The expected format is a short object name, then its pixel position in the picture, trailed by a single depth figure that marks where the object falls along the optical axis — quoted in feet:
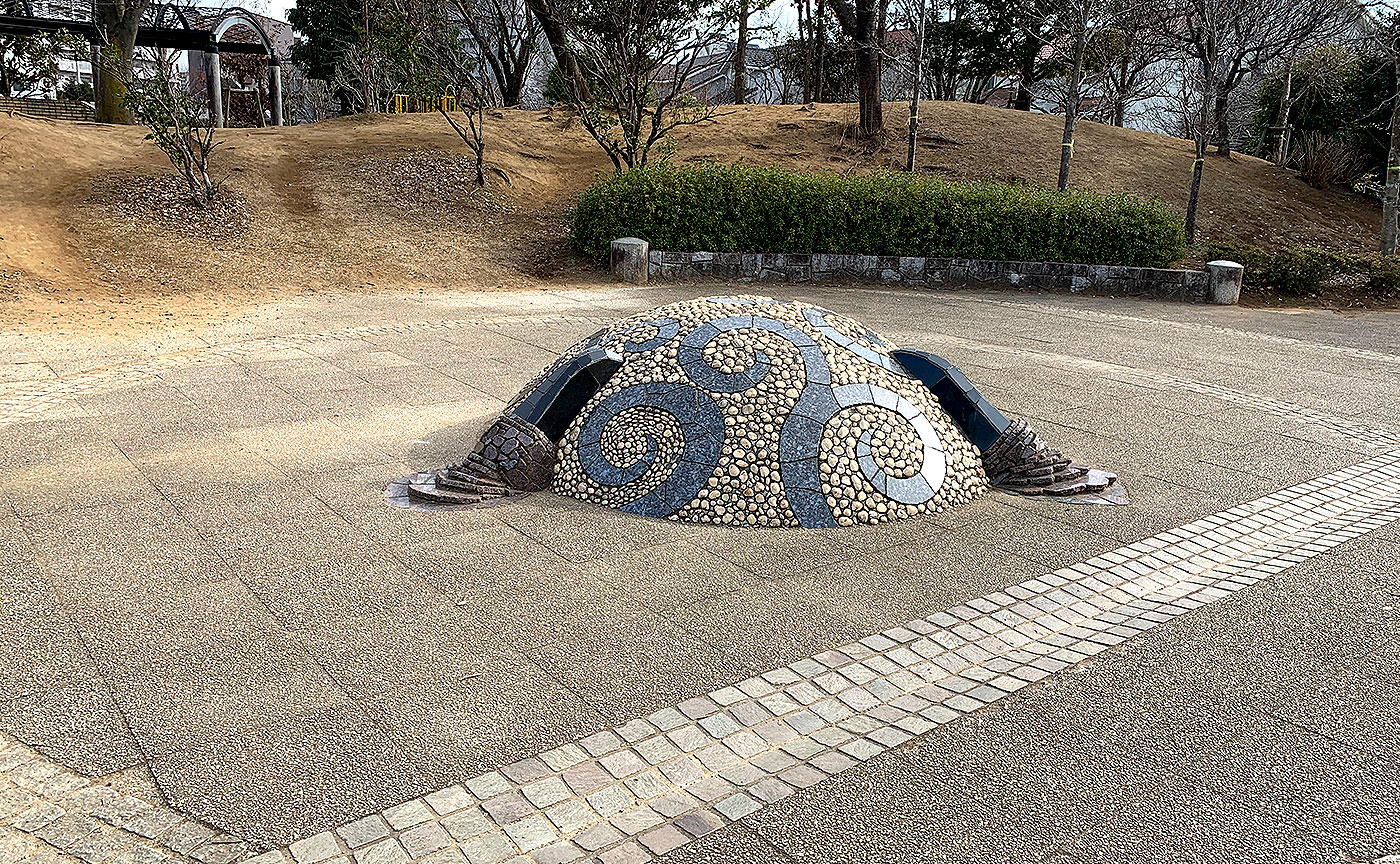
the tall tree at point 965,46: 83.71
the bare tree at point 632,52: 54.54
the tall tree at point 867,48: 63.26
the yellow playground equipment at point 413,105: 80.69
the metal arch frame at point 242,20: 89.64
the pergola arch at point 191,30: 80.84
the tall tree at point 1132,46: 61.52
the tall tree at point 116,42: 68.80
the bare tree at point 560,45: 64.03
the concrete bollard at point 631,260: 45.75
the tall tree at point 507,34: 85.20
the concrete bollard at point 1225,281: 45.19
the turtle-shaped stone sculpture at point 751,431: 17.70
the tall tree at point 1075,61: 54.08
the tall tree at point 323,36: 102.53
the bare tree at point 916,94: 56.29
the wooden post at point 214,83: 80.94
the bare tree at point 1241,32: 52.80
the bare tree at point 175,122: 48.98
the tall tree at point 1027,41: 74.38
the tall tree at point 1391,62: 52.11
